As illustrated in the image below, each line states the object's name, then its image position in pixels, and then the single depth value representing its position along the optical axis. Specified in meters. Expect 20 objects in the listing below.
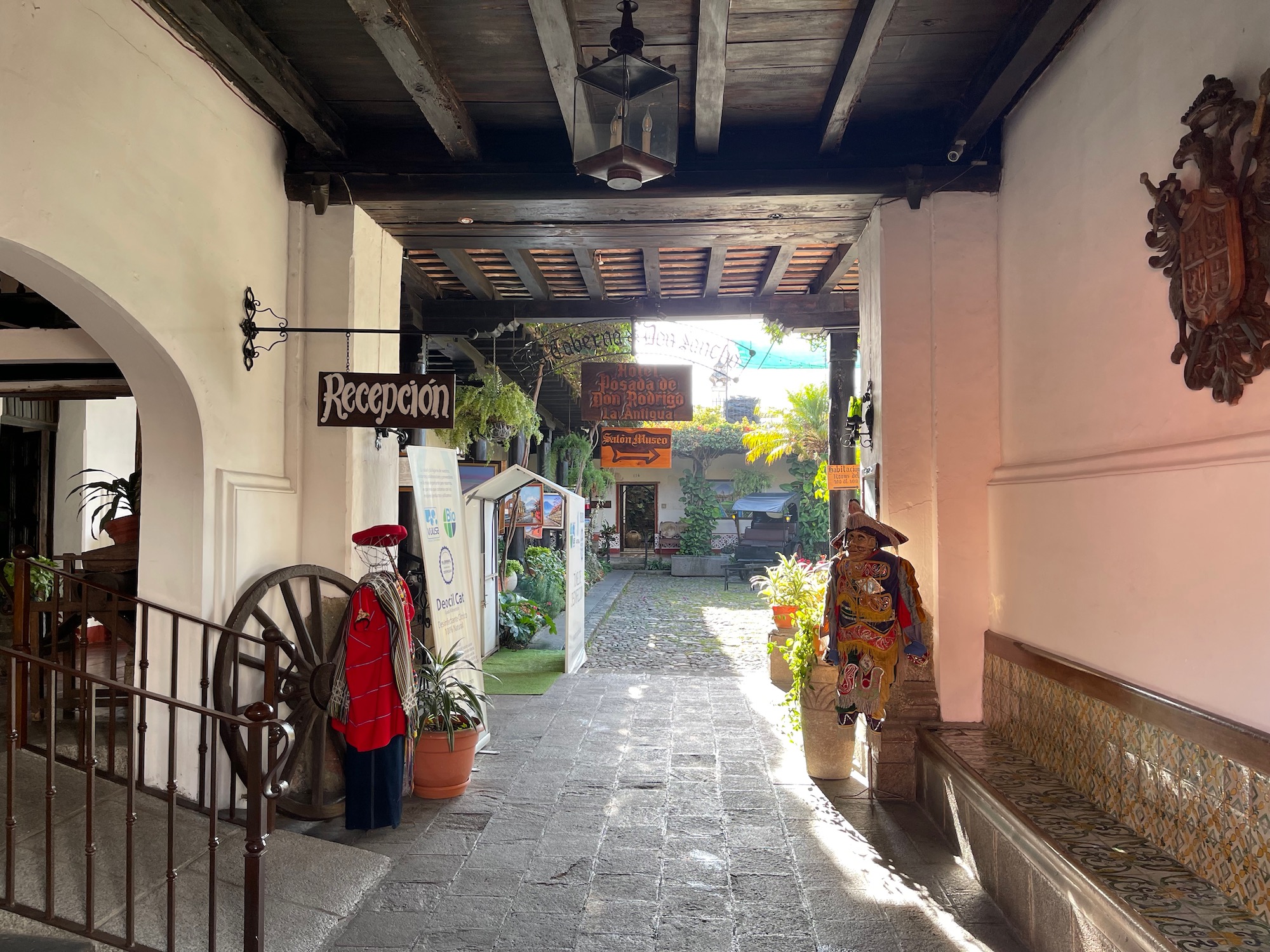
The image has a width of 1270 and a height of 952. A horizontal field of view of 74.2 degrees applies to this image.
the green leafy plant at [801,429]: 13.37
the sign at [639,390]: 8.04
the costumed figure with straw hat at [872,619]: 4.38
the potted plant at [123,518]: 4.40
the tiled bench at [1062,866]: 2.37
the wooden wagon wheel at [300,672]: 4.03
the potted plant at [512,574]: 12.00
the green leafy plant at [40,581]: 5.66
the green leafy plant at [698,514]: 20.88
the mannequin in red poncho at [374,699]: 4.02
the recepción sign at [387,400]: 4.28
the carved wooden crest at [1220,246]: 2.45
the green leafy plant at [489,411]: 9.11
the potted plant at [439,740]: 4.62
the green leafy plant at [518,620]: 9.96
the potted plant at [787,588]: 7.23
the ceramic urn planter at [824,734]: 4.97
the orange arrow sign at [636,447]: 11.73
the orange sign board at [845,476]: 6.07
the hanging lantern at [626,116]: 3.20
